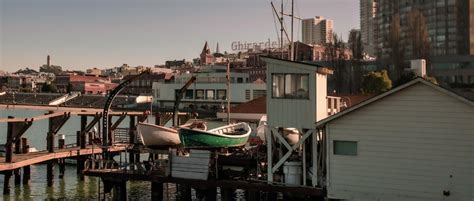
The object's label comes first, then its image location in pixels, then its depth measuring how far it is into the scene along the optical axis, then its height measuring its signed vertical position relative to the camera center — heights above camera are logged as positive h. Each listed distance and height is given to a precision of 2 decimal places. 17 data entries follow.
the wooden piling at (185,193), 27.09 -4.57
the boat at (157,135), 26.97 -1.67
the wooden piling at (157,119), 36.18 -1.17
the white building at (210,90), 104.38 +2.35
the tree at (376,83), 72.25 +2.50
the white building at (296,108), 20.92 -0.25
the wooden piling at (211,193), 23.14 -3.92
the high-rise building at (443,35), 103.12 +15.32
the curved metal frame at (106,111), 28.12 -0.50
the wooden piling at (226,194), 23.44 -3.98
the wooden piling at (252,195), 24.77 -4.29
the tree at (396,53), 98.25 +8.87
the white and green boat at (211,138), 25.70 -1.81
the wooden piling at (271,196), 25.39 -4.42
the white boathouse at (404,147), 18.47 -1.60
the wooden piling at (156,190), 24.54 -3.98
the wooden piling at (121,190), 25.43 -4.12
